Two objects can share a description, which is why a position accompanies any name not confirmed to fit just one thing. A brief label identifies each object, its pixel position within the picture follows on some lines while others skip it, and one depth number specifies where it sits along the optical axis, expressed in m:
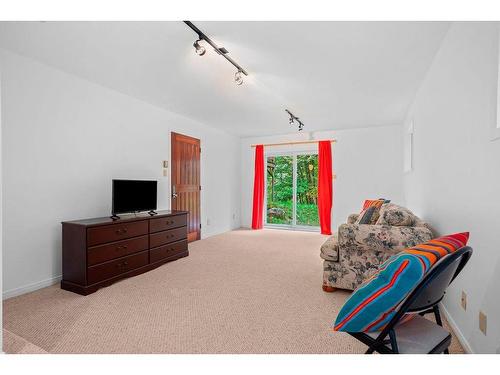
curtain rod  6.40
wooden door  4.78
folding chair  1.04
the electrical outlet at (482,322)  1.53
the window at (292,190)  6.51
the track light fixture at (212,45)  2.20
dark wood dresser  2.77
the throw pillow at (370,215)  3.30
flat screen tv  3.29
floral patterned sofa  2.41
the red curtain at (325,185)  6.11
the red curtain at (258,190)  6.81
